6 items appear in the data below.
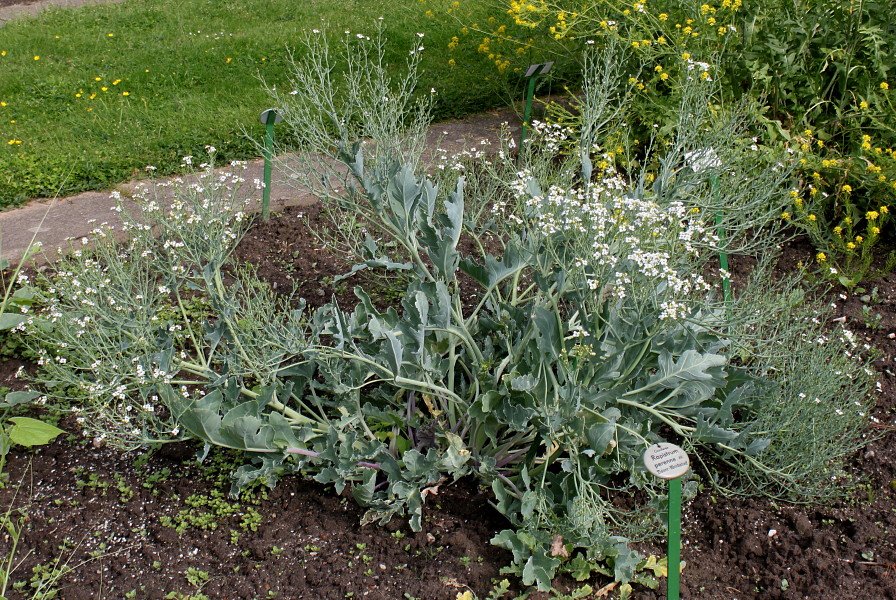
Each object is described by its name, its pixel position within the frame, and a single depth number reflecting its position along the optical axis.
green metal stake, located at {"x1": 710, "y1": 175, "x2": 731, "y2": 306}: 2.98
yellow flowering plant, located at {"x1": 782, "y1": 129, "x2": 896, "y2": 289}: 4.05
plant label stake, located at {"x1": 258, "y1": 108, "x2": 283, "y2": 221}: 4.09
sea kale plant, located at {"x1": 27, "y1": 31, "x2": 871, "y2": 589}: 2.53
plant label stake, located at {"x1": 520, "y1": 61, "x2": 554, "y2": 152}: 4.48
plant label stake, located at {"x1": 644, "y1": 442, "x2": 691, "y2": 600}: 2.04
